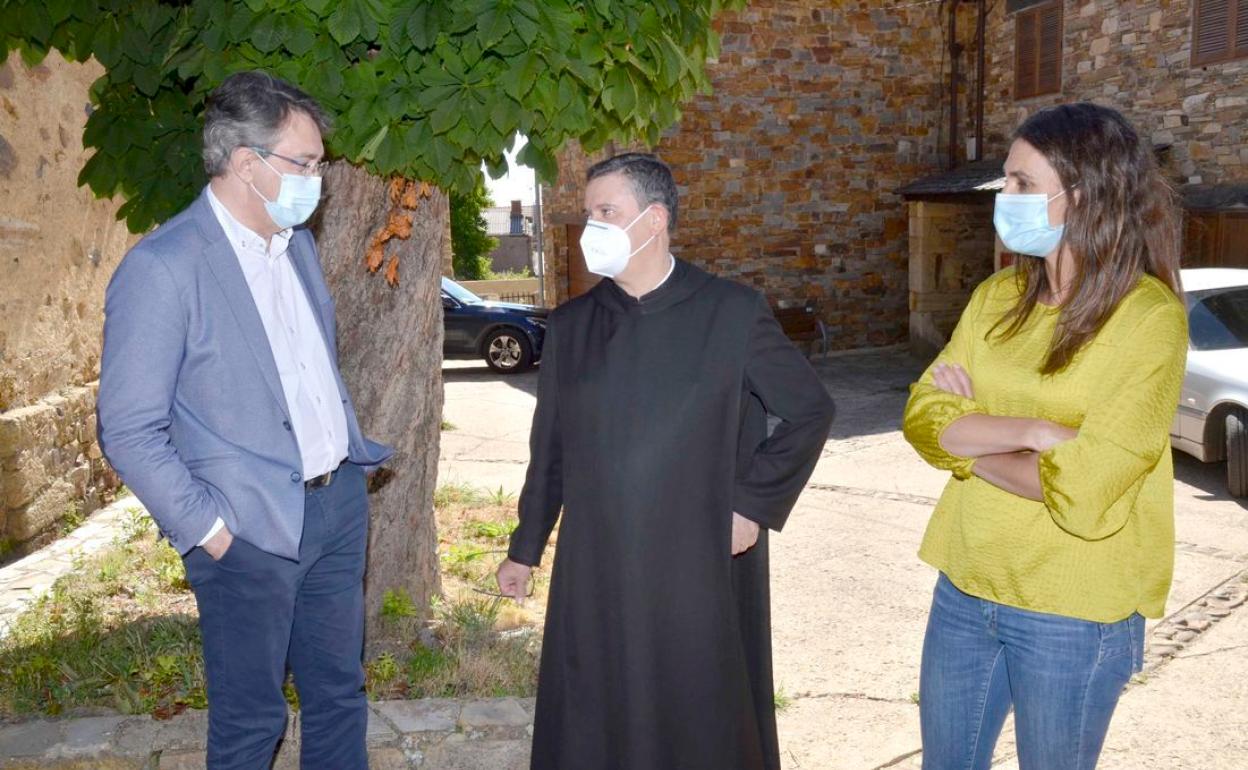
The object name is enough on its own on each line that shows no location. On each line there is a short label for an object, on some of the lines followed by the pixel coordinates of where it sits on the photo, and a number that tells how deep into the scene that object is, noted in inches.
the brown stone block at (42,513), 245.4
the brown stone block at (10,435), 240.2
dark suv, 625.3
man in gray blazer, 104.8
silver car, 305.0
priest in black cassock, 113.4
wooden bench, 628.7
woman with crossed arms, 94.6
